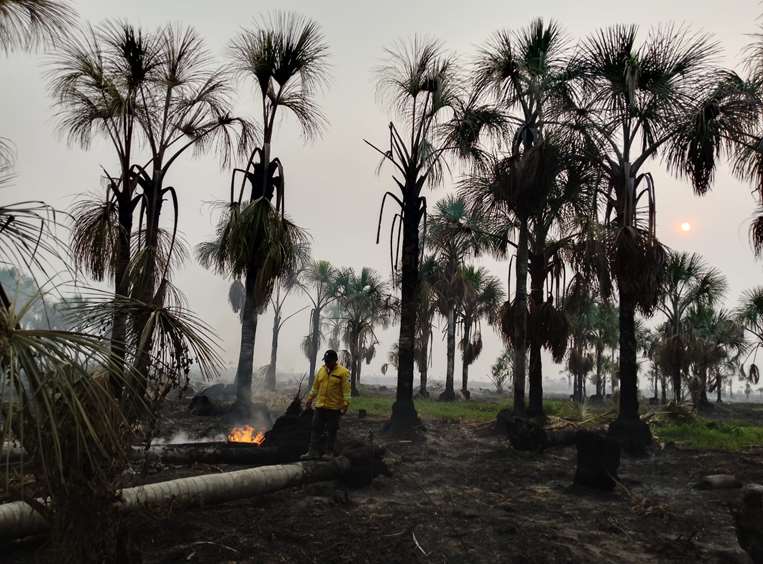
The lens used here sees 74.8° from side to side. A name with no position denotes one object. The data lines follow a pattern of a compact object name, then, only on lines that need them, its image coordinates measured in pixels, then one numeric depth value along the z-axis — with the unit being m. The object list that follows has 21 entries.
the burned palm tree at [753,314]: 26.88
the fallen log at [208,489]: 4.97
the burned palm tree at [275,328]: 48.22
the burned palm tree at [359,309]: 36.31
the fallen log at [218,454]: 8.53
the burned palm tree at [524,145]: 14.63
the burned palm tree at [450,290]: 32.94
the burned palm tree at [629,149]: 12.30
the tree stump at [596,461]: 8.75
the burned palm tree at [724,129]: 11.63
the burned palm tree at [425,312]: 29.52
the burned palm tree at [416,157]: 15.78
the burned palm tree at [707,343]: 30.70
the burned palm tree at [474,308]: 35.47
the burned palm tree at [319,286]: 45.69
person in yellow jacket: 8.55
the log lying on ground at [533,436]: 12.27
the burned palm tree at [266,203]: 13.19
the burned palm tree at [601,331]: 43.83
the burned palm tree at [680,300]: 25.56
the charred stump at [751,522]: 5.40
